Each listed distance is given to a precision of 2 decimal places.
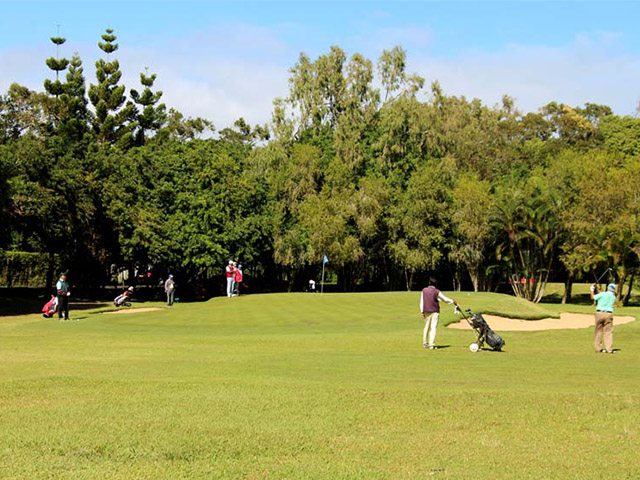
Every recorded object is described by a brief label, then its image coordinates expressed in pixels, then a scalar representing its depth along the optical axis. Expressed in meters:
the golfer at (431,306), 20.27
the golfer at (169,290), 44.84
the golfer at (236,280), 46.86
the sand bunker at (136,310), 38.49
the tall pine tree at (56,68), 83.94
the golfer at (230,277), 45.31
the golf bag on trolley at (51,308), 34.72
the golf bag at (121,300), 42.18
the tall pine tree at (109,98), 84.50
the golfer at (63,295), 30.99
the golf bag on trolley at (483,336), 19.84
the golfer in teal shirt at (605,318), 20.84
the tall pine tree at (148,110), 88.38
